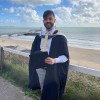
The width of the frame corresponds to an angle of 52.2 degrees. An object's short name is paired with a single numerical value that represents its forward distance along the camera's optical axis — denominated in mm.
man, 1680
